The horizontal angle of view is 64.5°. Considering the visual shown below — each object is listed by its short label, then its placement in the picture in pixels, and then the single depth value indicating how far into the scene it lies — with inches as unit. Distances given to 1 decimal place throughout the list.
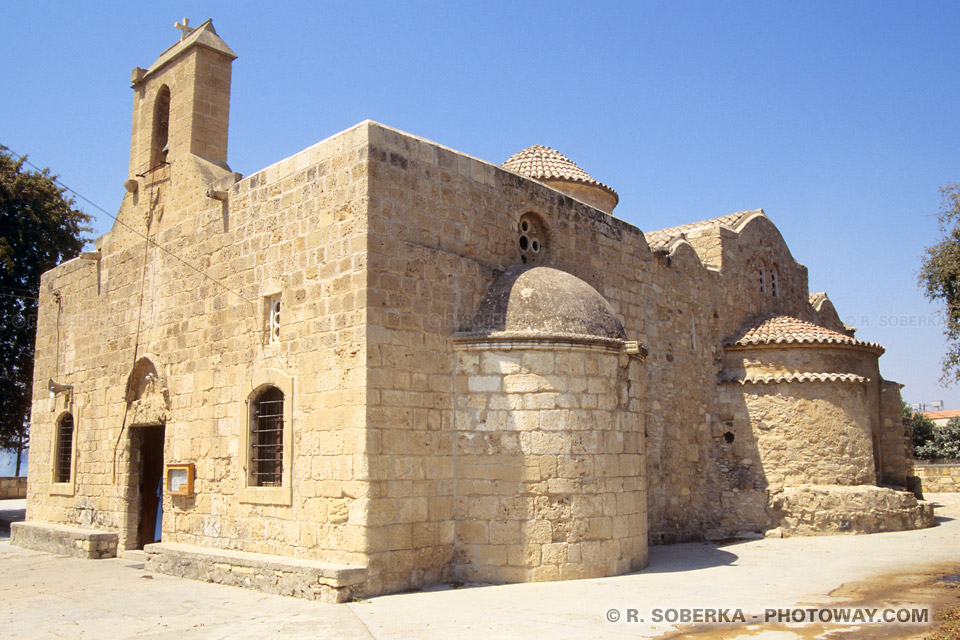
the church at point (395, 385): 299.9
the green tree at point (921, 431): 1165.2
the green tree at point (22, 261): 657.0
